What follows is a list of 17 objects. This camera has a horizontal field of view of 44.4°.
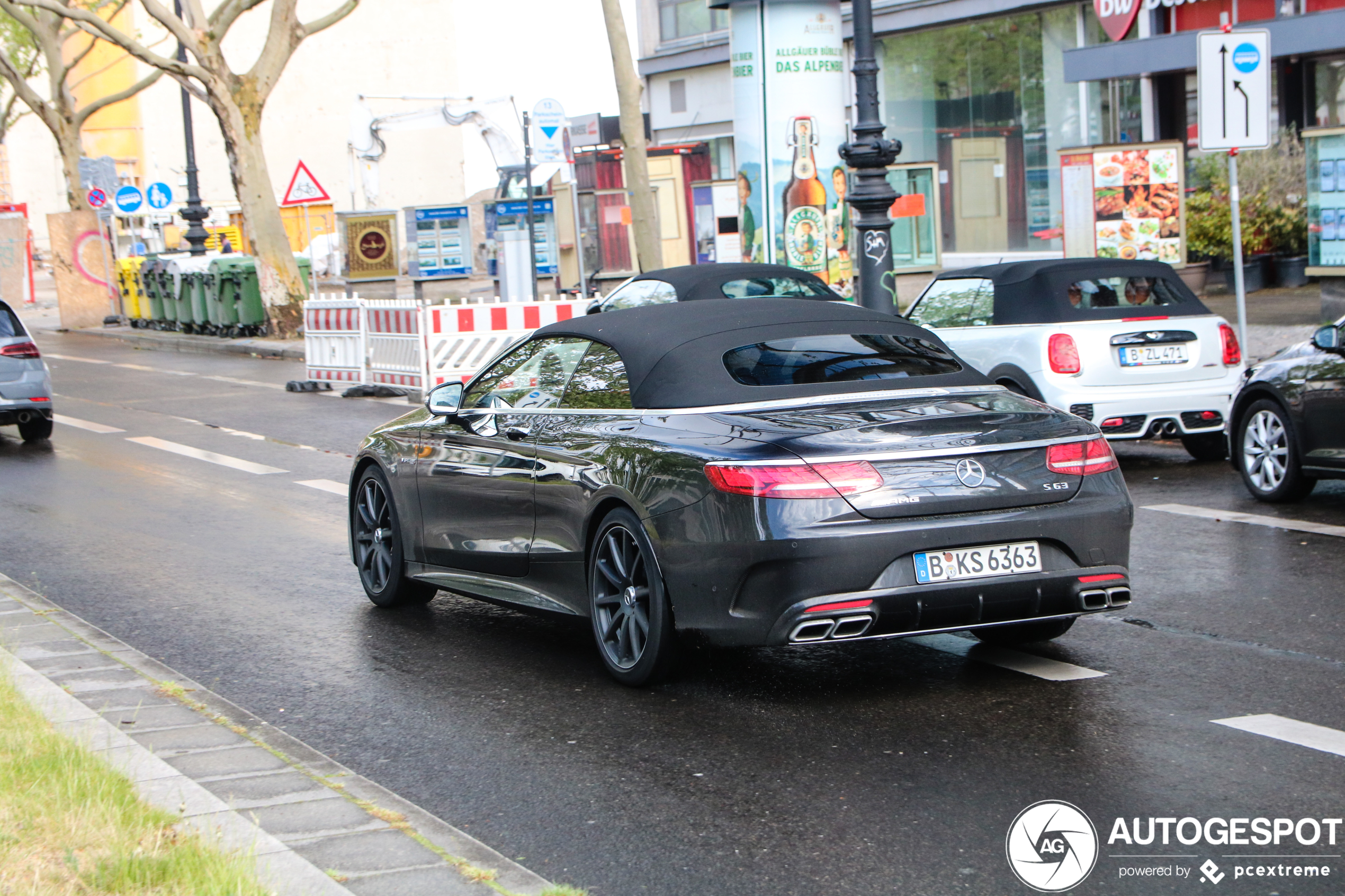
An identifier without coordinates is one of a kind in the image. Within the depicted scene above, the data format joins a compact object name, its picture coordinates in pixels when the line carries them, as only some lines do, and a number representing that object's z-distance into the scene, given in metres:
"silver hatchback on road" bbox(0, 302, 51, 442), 15.84
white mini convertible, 11.38
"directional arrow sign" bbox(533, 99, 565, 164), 25.66
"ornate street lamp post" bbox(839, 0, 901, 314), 15.80
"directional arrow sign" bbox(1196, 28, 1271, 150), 13.54
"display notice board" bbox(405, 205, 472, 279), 39.31
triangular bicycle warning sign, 30.62
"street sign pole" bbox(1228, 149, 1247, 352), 13.45
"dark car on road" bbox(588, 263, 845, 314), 15.29
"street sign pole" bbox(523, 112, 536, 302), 25.42
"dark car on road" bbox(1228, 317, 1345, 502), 9.40
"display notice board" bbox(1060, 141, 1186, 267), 21.45
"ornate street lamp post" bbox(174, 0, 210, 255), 38.22
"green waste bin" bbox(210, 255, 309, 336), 32.53
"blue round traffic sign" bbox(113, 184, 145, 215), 38.25
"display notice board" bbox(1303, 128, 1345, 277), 17.30
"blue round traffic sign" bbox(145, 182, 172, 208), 38.38
